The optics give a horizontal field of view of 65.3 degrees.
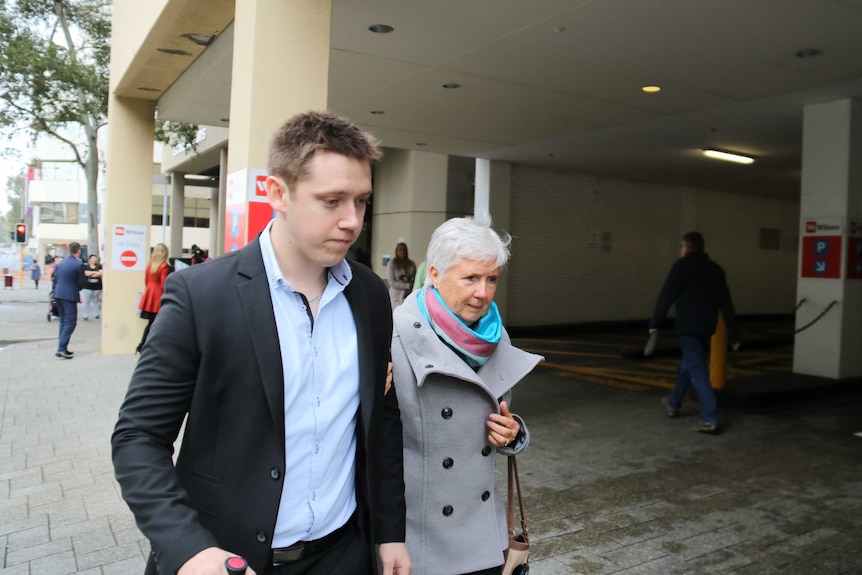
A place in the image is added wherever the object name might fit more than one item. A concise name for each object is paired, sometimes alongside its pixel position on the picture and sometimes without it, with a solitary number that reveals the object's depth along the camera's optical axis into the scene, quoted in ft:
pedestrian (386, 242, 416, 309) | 42.73
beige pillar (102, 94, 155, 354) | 39.42
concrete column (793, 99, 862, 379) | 31.01
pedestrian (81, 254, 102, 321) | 58.29
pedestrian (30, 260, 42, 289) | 124.67
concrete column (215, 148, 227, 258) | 63.72
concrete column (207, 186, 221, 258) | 88.15
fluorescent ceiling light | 45.44
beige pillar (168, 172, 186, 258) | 89.04
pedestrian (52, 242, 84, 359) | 37.04
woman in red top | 33.58
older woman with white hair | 7.14
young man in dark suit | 4.98
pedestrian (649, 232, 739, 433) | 23.25
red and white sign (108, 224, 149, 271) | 39.81
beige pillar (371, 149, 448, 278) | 56.18
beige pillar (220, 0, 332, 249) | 15.92
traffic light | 108.47
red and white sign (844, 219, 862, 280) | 31.37
